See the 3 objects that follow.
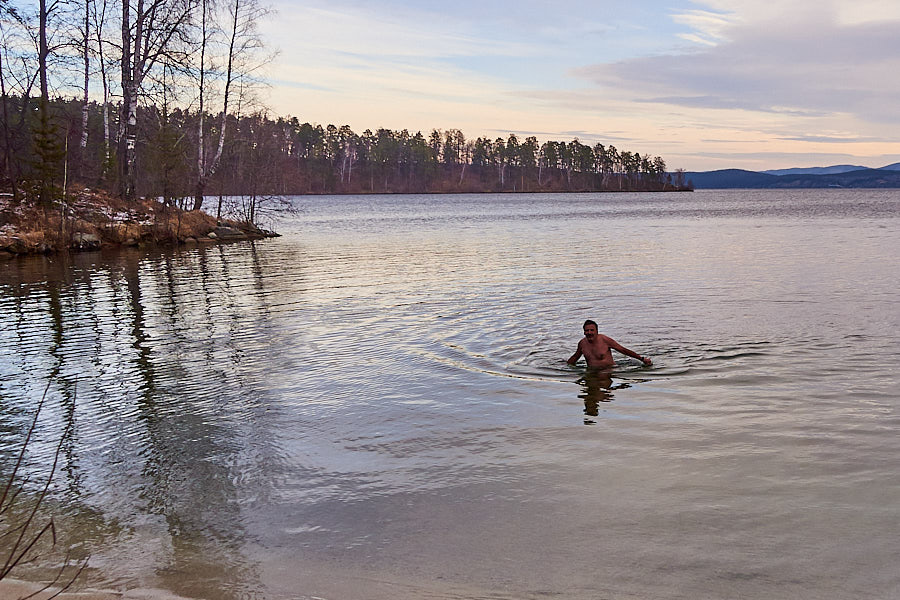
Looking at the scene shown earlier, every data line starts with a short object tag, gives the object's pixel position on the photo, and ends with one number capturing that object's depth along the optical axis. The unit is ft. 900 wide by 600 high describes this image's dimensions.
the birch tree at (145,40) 115.55
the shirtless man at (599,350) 38.83
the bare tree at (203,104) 135.64
